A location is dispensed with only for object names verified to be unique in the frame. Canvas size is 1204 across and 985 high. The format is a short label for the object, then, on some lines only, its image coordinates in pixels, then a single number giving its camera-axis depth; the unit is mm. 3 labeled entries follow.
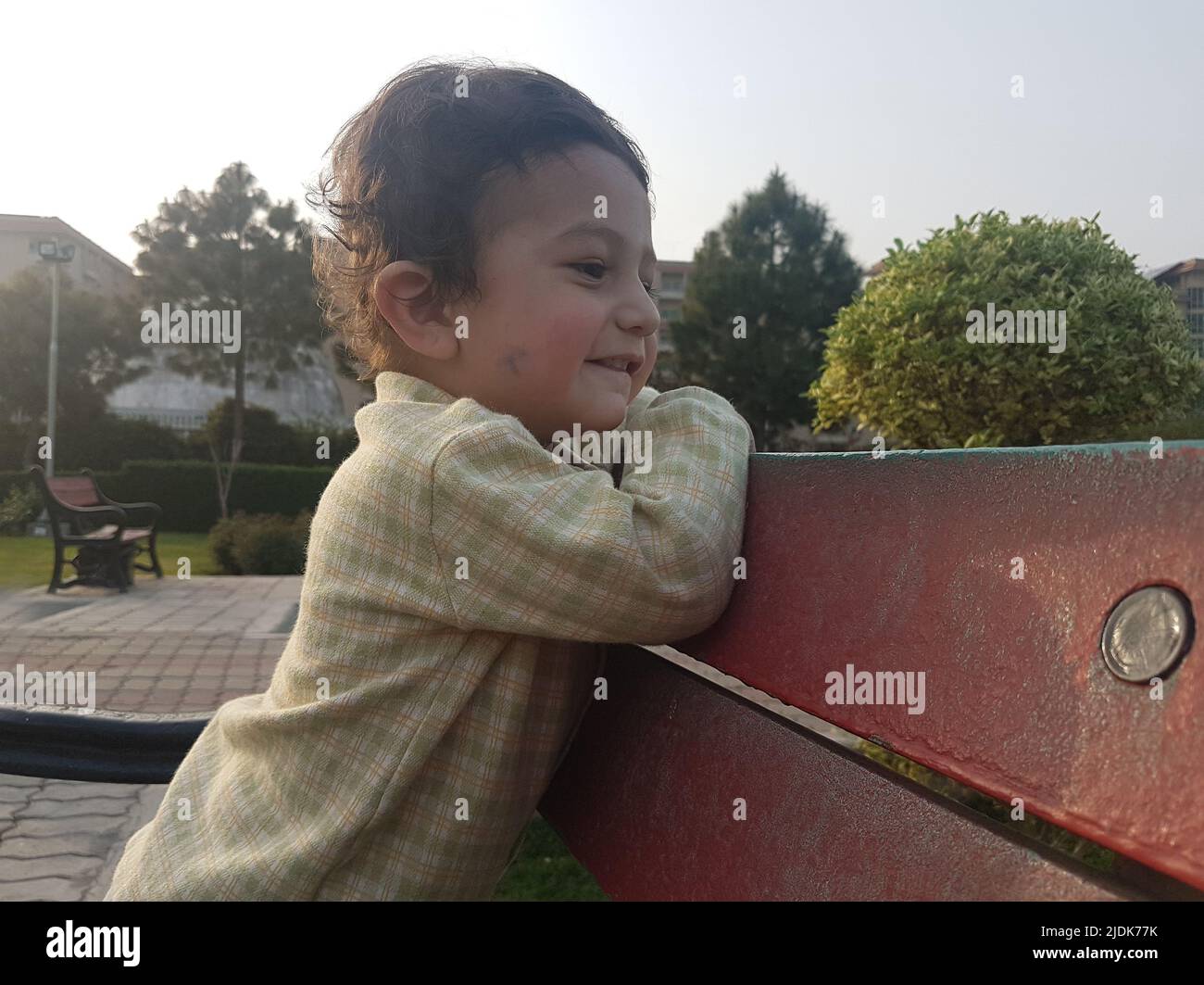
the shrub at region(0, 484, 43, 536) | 21891
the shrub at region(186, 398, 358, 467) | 31266
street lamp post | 19922
